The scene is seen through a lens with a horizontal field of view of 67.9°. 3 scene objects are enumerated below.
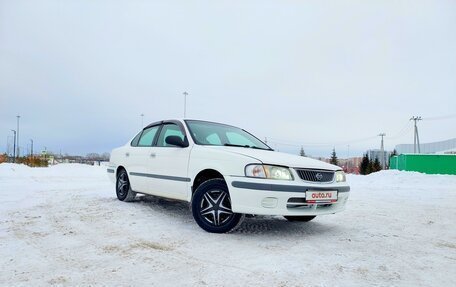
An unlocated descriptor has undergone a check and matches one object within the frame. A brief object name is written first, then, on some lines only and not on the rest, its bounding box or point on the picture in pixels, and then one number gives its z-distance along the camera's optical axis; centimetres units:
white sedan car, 406
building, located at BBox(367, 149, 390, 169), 8362
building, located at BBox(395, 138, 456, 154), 4999
